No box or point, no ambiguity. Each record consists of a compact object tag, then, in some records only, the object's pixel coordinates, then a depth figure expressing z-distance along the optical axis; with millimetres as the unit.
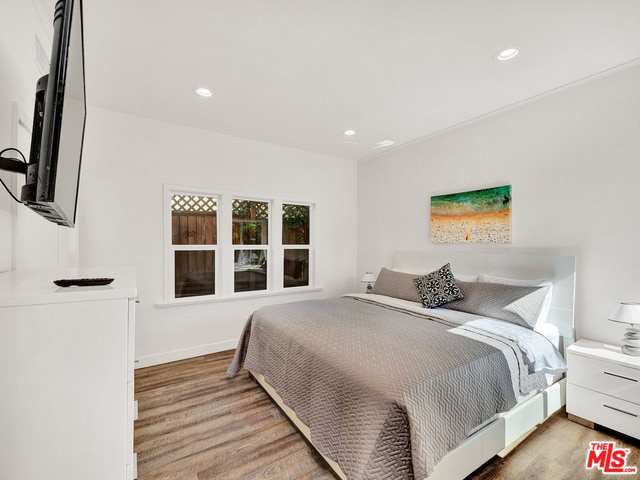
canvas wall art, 2951
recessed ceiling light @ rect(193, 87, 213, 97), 2553
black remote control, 929
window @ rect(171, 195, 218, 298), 3404
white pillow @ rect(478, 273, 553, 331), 2336
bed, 1338
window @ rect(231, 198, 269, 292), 3789
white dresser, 766
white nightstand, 1929
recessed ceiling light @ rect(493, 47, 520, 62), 2008
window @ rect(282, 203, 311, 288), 4191
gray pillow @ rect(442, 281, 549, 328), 2338
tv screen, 820
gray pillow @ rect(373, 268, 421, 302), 3192
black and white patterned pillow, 2844
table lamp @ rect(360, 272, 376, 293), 4168
